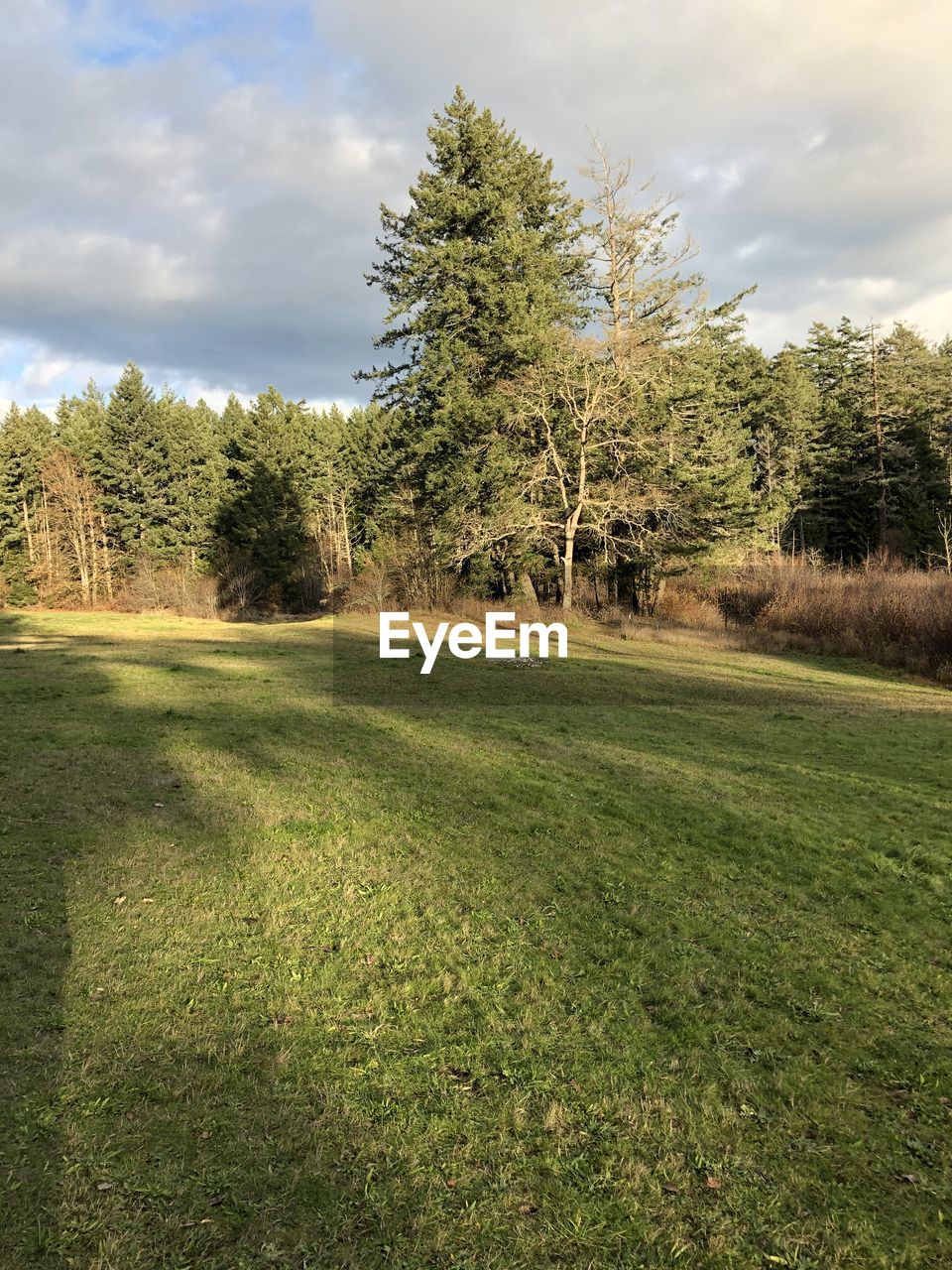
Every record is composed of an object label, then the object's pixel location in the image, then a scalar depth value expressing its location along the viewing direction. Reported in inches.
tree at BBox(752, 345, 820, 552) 2241.6
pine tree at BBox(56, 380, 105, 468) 2114.9
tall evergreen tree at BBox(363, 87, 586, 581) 1261.1
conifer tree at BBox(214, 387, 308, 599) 2164.1
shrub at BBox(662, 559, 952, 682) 931.8
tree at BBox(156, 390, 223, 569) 2154.3
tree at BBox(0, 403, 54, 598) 2113.7
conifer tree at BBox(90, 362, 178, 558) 2110.0
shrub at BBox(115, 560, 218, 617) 1711.4
